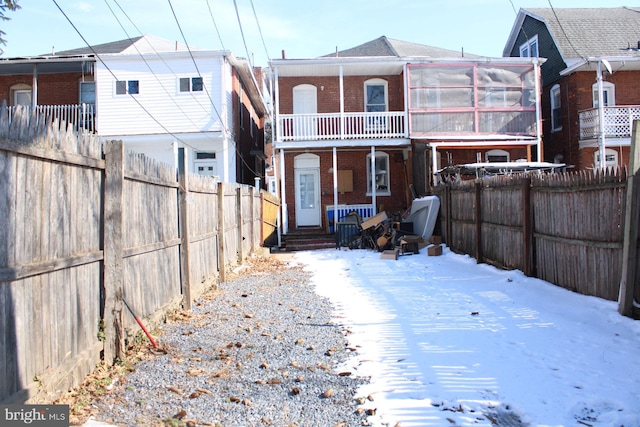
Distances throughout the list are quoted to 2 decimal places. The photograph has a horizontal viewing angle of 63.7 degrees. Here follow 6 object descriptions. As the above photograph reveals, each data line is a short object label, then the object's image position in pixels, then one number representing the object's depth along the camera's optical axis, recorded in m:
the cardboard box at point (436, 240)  14.22
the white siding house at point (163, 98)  19.59
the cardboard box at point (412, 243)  14.20
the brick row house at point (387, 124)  18.83
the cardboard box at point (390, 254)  13.36
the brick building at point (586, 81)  20.02
